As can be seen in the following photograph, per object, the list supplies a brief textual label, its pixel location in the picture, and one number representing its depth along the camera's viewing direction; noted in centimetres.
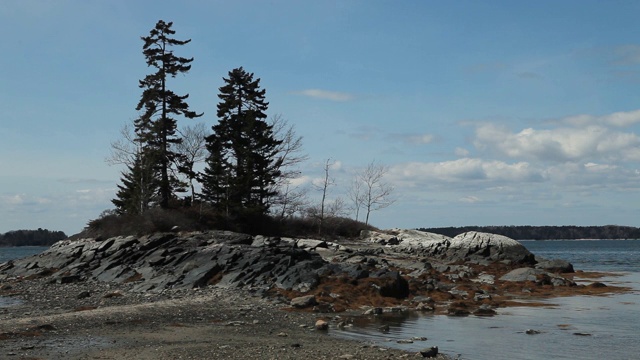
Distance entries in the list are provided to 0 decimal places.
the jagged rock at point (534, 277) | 3584
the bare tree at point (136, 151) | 5762
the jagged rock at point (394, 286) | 2714
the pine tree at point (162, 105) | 5169
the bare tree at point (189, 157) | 5469
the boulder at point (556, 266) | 4745
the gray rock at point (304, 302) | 2409
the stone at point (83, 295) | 2870
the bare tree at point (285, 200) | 6162
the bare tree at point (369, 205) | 7900
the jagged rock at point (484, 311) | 2386
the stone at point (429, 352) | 1490
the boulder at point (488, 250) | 4841
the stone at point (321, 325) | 1938
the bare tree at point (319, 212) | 6689
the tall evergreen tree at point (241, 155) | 5425
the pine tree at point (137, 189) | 5266
